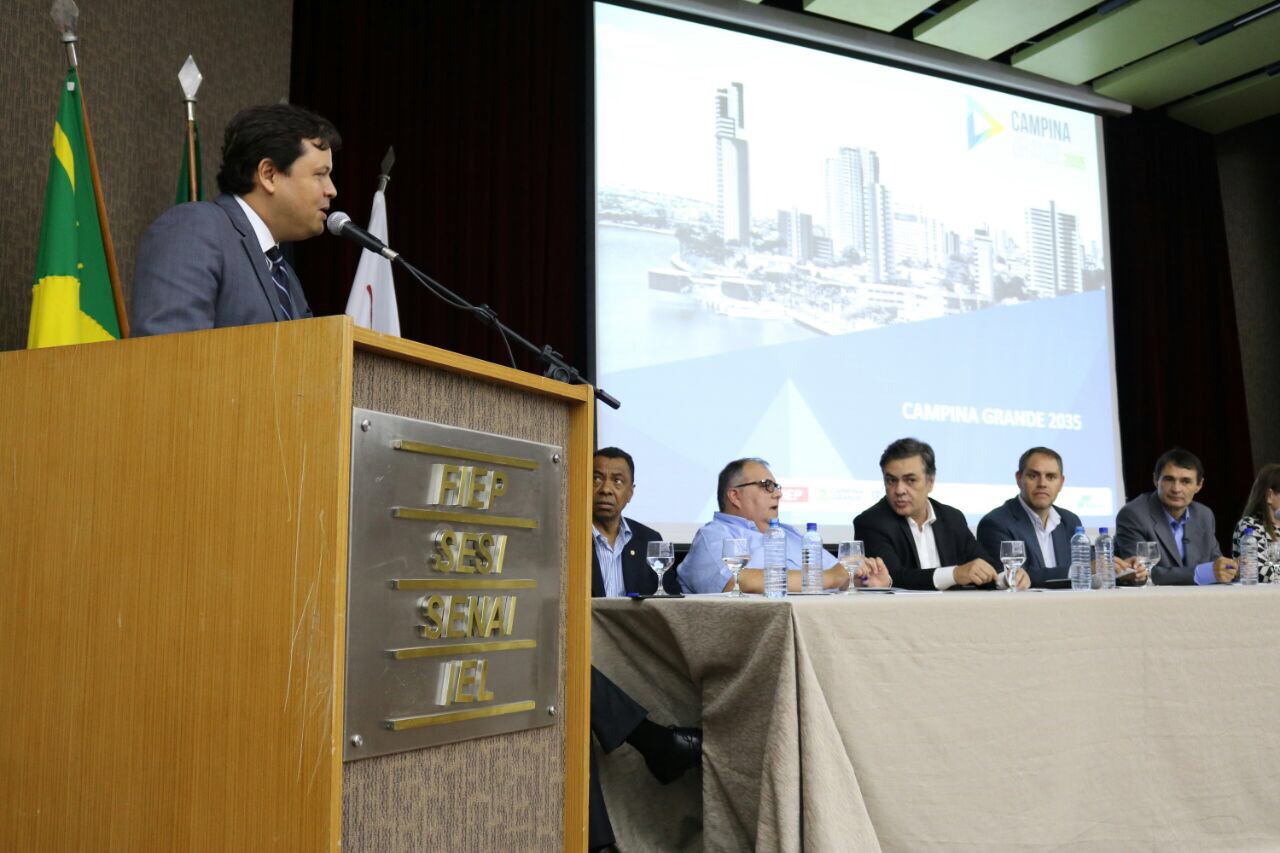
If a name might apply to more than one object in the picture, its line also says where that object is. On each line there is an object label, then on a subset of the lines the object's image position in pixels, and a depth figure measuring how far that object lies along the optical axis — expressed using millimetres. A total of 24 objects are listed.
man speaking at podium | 1344
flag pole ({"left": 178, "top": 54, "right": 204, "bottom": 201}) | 2781
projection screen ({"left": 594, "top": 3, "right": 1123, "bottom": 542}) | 4559
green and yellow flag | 2287
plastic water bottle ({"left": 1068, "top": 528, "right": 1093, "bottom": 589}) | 2658
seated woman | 3676
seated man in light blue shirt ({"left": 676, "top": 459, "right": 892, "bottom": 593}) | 2648
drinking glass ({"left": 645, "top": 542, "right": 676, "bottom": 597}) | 2574
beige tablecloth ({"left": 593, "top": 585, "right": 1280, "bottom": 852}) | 1770
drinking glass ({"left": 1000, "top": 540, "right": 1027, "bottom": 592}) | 2592
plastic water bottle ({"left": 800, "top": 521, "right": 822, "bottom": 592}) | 2463
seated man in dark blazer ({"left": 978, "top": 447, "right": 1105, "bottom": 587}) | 3863
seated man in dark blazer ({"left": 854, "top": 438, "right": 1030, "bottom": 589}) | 3424
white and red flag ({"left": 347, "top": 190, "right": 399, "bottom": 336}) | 3627
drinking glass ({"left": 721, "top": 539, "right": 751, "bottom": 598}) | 2354
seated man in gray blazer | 3980
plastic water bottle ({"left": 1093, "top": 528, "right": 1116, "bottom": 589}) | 2652
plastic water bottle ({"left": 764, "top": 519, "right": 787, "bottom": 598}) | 2311
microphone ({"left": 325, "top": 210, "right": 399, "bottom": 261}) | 1442
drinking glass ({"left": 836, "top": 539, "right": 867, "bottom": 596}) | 2496
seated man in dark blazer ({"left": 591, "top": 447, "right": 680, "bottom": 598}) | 3713
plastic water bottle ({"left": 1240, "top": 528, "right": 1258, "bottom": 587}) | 2932
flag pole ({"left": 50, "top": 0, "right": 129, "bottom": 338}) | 2391
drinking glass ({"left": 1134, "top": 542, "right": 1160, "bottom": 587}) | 2893
